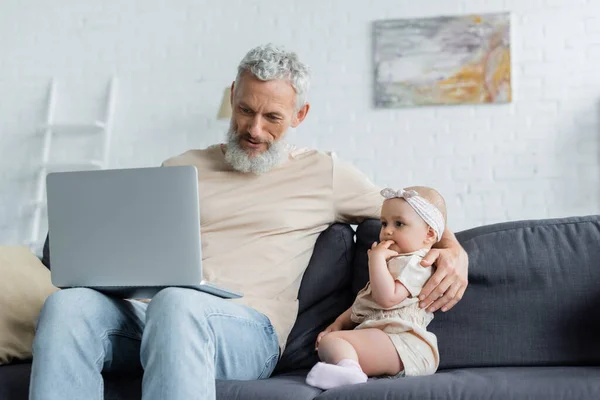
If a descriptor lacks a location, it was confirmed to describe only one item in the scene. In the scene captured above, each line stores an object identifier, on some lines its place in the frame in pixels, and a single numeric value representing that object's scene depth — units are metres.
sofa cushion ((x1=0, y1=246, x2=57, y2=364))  2.05
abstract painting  4.57
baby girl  1.92
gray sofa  1.95
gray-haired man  1.61
